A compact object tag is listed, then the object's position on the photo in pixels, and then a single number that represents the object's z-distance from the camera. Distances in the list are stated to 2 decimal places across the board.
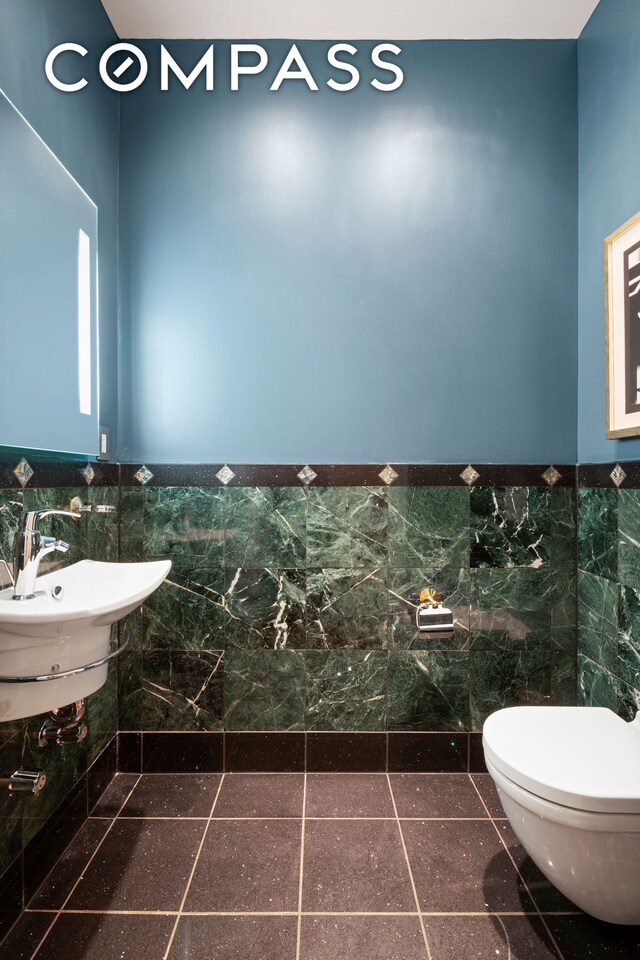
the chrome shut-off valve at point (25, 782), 1.25
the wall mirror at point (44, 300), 1.39
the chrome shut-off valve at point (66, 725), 1.43
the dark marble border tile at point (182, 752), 2.05
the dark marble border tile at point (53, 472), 1.37
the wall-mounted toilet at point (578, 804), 1.15
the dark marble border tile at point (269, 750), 2.04
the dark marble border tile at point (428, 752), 2.04
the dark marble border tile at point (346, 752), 2.04
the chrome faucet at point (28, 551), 1.32
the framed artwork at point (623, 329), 1.70
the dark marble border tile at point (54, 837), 1.45
